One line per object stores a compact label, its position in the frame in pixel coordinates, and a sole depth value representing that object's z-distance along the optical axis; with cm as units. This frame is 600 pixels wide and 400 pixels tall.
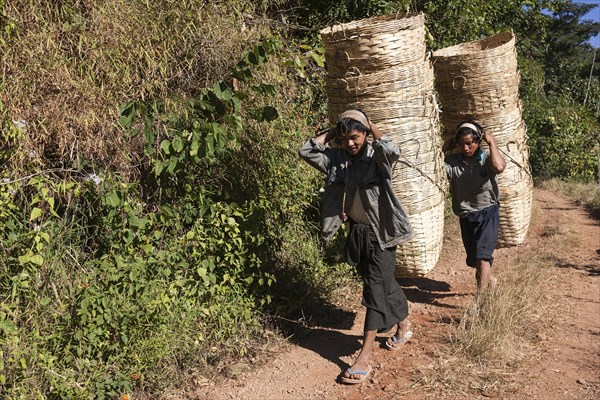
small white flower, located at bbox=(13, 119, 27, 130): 388
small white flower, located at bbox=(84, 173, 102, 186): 397
